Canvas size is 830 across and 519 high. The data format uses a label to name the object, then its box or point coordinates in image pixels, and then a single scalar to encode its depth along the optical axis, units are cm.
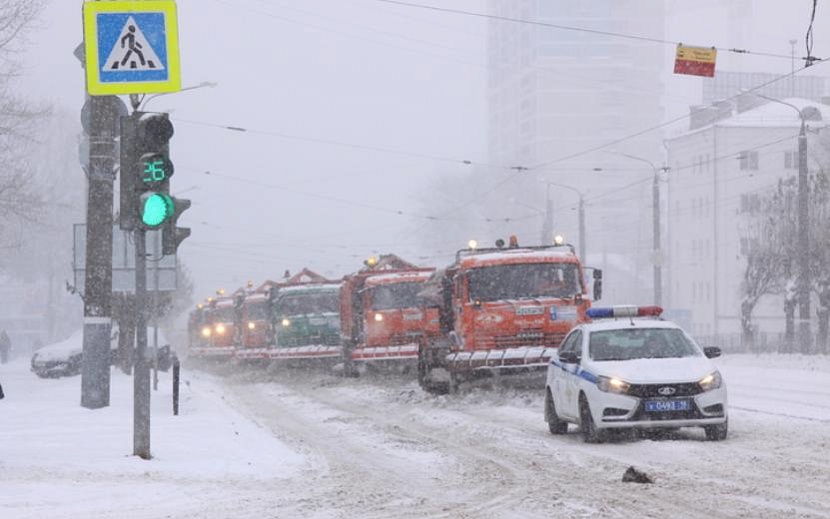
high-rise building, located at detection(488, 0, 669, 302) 16875
